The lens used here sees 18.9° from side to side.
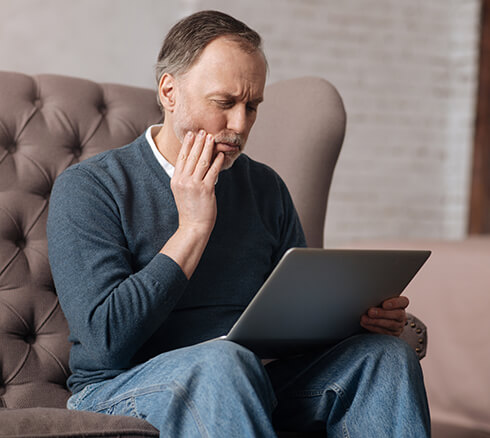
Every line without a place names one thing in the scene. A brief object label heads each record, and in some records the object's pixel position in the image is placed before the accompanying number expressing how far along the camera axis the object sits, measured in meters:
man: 2.00
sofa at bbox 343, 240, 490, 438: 2.85
